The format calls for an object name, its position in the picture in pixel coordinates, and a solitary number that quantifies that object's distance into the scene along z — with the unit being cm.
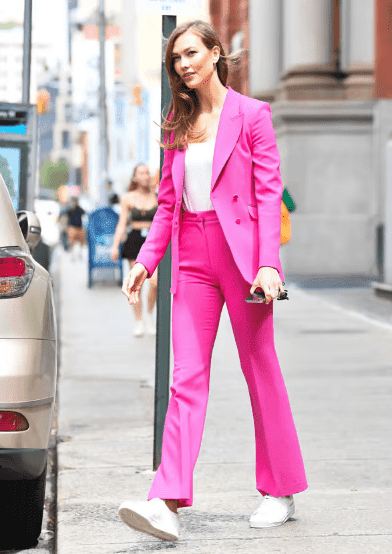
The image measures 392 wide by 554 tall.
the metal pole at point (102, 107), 3650
